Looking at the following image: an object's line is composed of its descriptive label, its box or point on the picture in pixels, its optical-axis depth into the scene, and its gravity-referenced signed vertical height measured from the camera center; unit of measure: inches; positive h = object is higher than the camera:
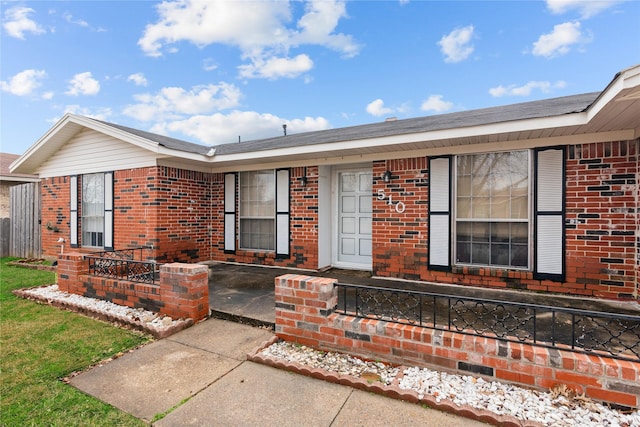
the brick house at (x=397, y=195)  168.2 +13.3
